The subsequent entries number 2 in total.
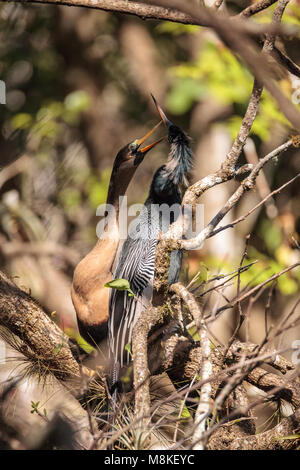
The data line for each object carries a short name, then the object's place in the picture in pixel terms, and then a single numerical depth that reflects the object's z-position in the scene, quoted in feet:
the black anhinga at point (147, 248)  13.75
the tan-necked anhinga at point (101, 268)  14.98
